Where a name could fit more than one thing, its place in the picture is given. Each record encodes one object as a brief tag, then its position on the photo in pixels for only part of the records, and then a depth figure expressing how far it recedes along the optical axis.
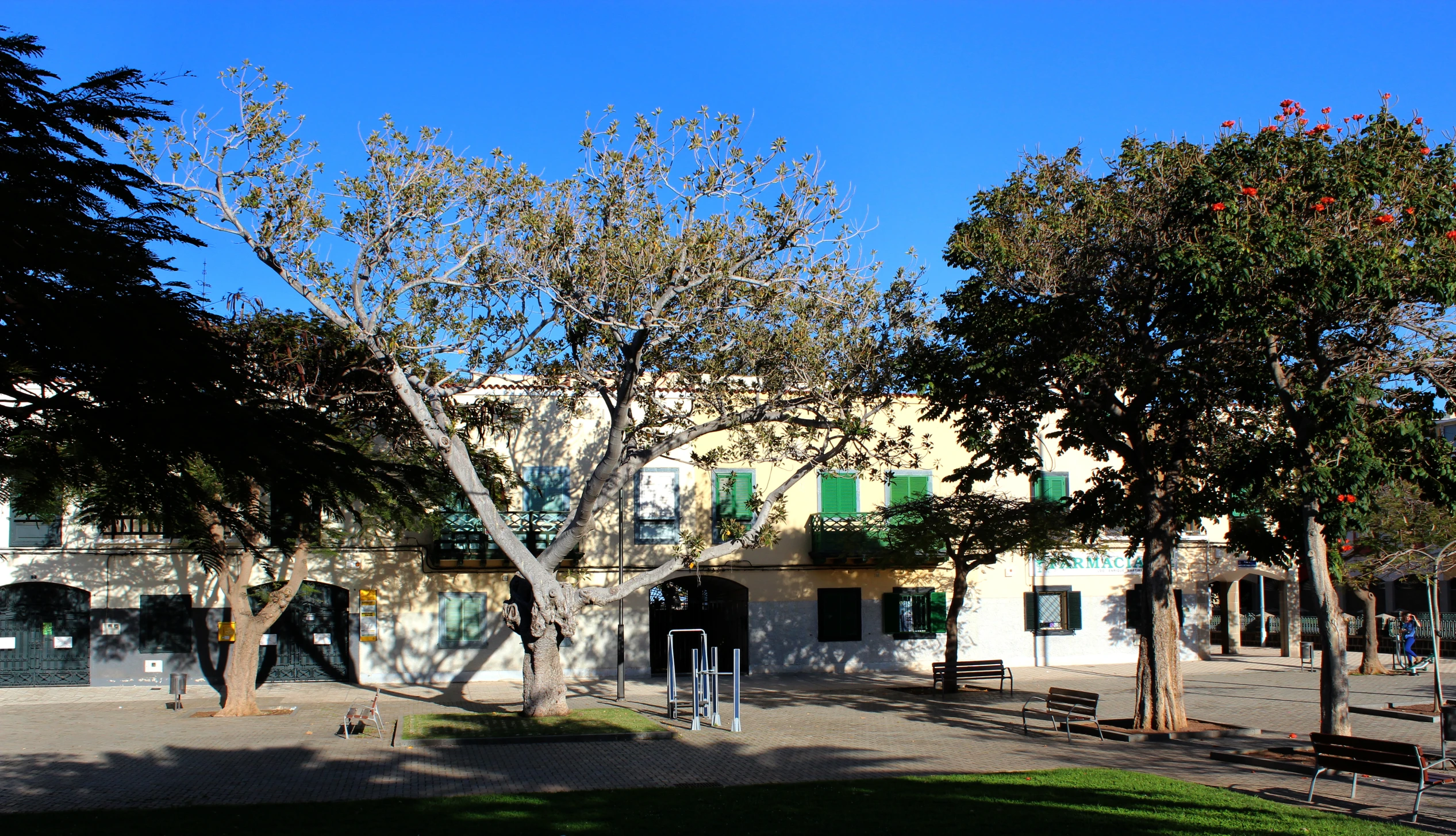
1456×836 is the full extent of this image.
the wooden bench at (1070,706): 16.49
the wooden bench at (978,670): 23.20
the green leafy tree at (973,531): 22.83
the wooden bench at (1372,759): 10.62
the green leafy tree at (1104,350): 15.16
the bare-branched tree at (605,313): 16.44
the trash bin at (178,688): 21.11
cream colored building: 24.50
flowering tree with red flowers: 12.79
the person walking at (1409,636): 27.16
